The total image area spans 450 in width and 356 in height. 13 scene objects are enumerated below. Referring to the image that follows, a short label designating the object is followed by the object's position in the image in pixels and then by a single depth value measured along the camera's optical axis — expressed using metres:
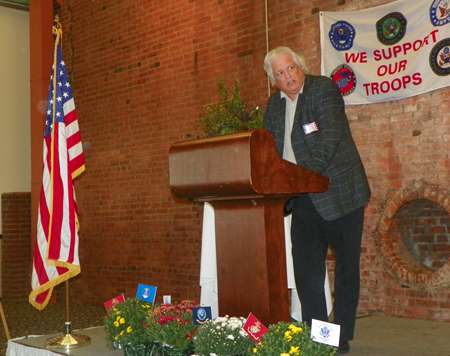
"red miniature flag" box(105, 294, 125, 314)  3.22
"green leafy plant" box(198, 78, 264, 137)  4.34
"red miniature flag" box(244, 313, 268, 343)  2.23
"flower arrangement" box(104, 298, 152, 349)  2.91
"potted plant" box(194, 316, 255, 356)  2.36
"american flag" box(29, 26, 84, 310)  3.91
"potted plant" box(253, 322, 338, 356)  2.09
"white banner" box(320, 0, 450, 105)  4.06
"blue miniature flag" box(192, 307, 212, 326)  2.74
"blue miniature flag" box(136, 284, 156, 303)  3.21
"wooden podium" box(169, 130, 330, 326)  2.24
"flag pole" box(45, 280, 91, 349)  3.48
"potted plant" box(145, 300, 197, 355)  2.67
